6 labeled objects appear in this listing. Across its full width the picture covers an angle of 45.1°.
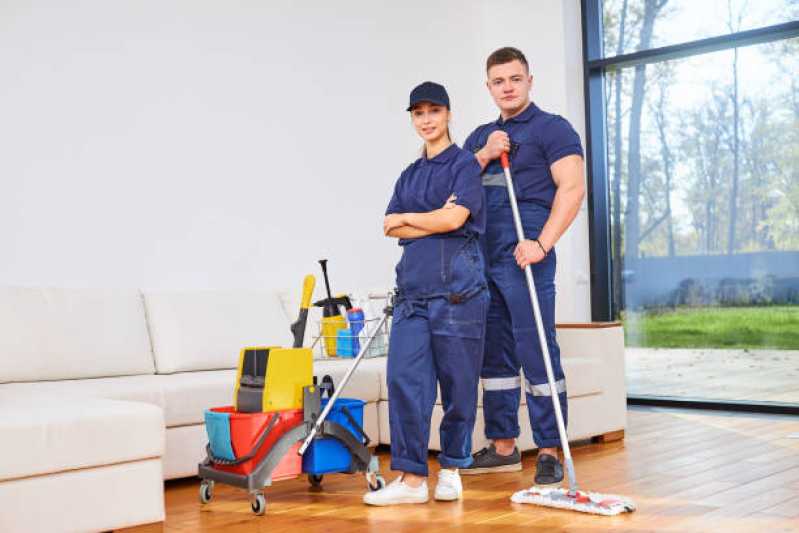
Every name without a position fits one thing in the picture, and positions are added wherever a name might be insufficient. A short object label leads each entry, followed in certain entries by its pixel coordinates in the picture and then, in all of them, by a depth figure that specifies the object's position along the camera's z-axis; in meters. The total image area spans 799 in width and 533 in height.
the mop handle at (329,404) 2.98
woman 2.93
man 3.16
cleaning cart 2.91
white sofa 2.50
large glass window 5.29
